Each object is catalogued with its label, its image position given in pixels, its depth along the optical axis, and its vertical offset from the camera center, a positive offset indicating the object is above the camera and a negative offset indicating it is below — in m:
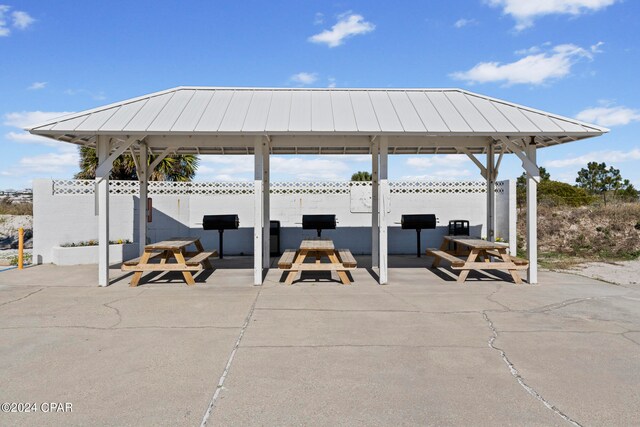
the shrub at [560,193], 20.44 +1.28
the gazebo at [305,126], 7.62 +1.57
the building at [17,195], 25.72 +0.94
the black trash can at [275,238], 12.45 -0.76
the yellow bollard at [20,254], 10.22 -0.99
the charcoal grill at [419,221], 12.26 -0.26
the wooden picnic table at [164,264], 7.83 -0.95
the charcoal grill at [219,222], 11.95 -0.29
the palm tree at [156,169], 18.48 +1.90
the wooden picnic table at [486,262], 8.15 -0.94
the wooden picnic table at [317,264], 7.89 -0.94
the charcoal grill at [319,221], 12.38 -0.27
